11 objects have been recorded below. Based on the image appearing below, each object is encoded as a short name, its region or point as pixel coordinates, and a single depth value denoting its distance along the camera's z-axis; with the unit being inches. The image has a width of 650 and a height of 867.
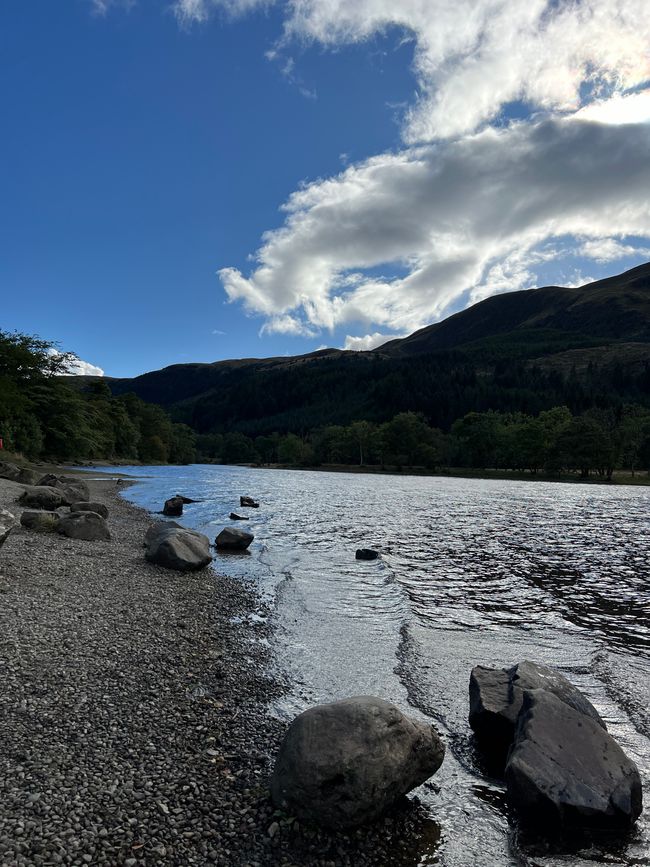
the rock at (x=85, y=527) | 923.8
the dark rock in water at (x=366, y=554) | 1009.5
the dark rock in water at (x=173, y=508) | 1643.7
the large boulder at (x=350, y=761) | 253.8
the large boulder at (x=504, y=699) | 335.9
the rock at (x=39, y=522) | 917.2
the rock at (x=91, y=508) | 1122.0
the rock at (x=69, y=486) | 1396.4
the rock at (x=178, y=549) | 808.9
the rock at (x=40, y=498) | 1202.6
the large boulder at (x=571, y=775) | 262.4
